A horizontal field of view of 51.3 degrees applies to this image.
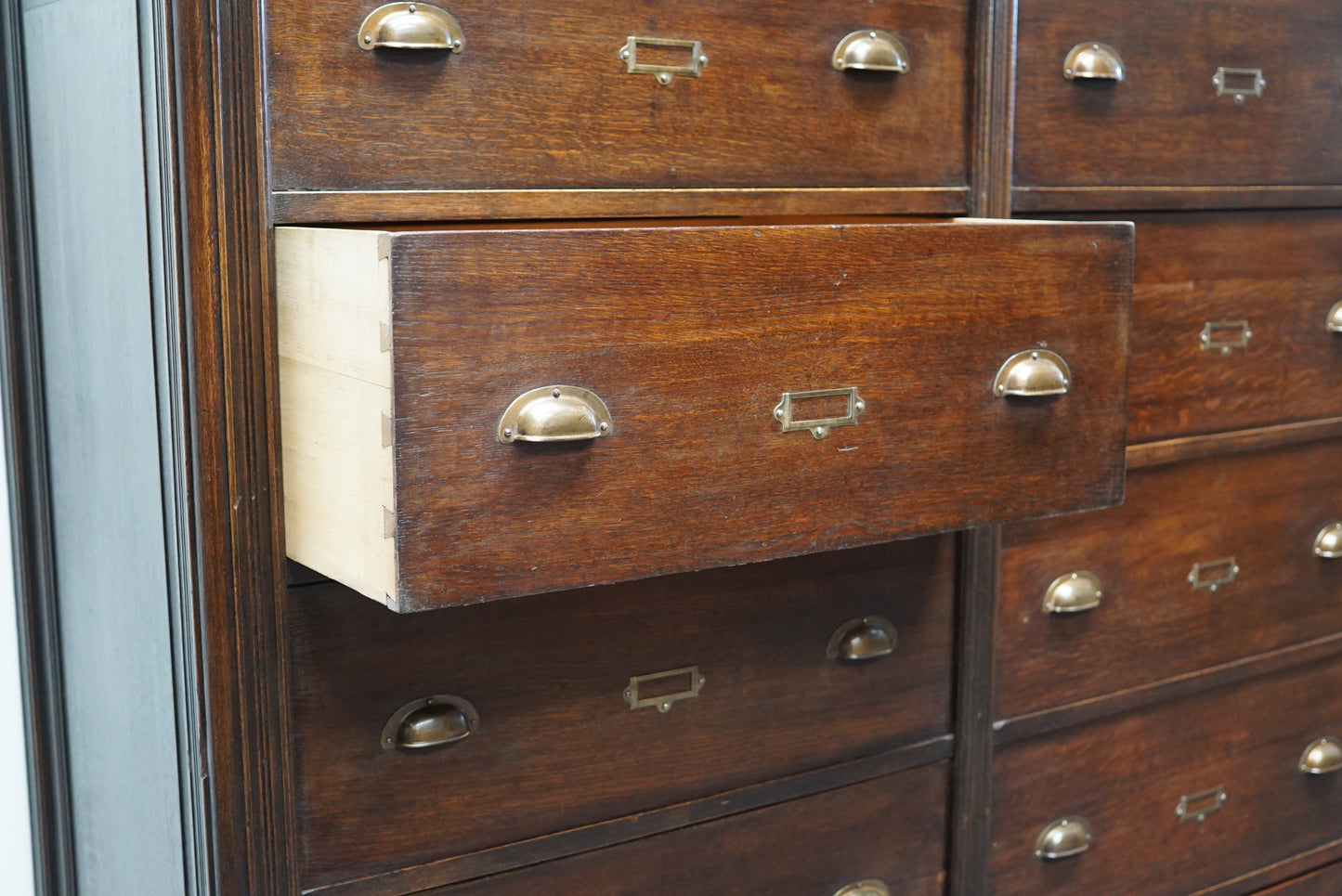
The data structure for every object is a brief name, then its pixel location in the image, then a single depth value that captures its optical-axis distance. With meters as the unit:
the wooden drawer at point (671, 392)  0.75
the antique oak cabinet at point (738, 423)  0.80
